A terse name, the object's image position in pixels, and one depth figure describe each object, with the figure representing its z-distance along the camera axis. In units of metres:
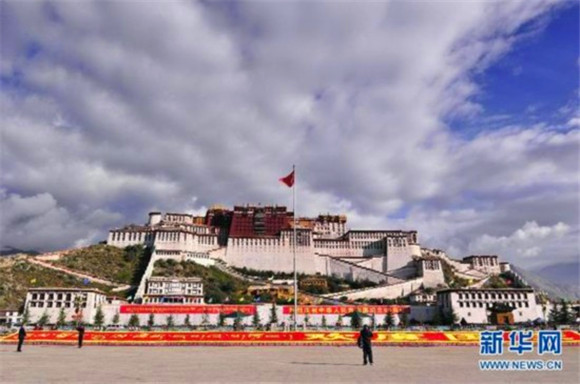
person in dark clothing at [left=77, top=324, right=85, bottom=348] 26.14
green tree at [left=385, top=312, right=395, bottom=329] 67.53
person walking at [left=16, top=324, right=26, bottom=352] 23.34
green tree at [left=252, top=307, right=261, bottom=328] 63.93
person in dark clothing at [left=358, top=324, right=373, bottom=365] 17.00
